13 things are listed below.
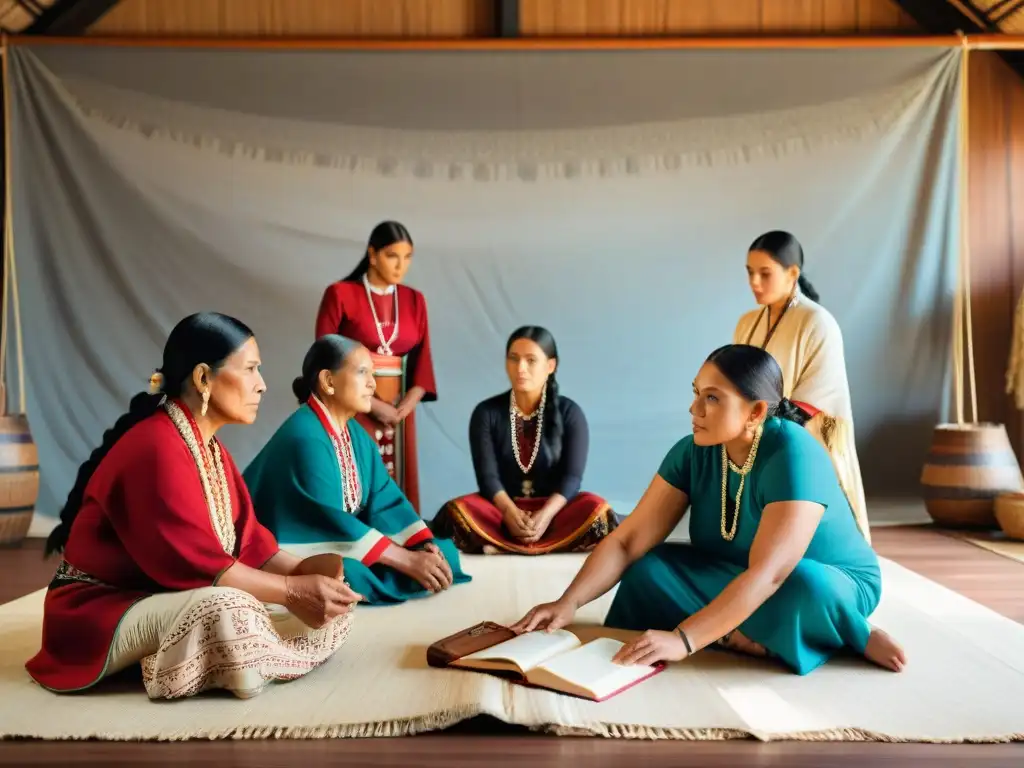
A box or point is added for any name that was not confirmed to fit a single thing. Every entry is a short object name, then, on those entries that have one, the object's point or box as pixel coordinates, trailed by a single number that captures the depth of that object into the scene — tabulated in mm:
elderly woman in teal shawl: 2988
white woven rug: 1855
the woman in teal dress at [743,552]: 2141
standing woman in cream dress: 3656
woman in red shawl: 1987
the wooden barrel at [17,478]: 4289
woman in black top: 3996
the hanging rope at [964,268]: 5074
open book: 2016
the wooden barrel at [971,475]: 4566
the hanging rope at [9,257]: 4953
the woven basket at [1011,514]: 4234
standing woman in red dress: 4047
